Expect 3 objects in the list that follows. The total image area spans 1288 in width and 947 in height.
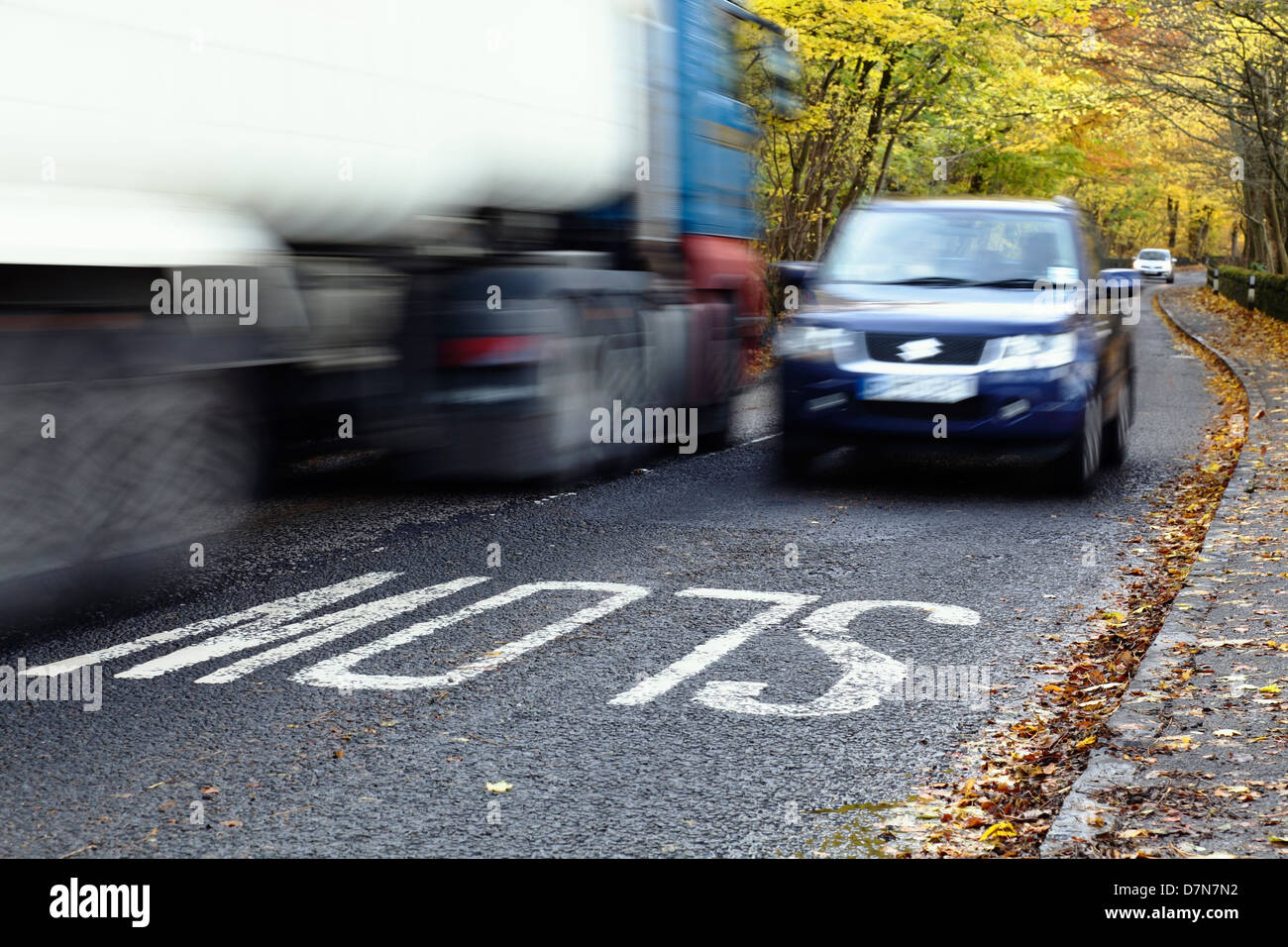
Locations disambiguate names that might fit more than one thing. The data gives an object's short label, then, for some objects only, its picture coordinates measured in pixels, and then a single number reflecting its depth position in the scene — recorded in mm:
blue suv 9391
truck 5793
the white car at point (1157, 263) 71688
